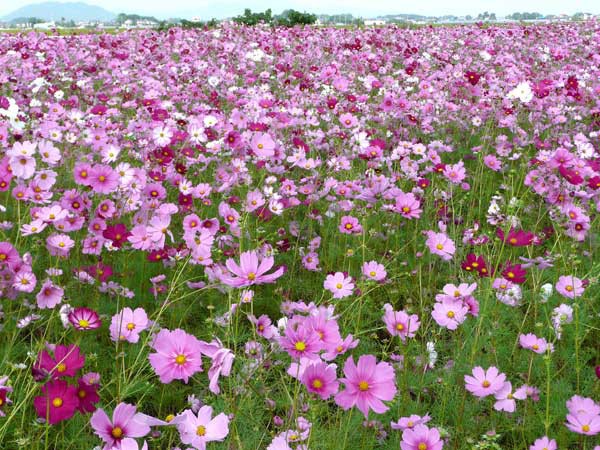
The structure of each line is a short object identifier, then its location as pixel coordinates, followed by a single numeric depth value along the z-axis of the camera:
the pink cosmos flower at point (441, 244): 2.47
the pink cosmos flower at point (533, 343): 1.98
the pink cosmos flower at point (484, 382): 1.77
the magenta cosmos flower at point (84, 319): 1.62
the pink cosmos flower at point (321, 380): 1.17
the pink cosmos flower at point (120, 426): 1.11
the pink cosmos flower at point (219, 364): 1.12
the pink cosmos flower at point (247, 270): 1.39
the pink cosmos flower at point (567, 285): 2.22
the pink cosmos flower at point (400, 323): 1.73
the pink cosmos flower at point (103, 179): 2.58
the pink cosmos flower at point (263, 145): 3.33
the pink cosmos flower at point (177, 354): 1.24
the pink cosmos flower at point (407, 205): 2.76
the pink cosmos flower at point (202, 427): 1.15
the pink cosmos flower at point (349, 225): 2.85
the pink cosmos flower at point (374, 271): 2.25
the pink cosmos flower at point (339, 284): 2.08
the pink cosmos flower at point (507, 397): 1.75
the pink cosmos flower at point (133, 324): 1.77
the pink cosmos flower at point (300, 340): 1.18
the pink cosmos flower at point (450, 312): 1.95
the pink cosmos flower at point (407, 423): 1.53
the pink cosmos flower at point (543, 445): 1.50
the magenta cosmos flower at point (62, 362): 1.33
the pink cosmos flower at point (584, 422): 1.57
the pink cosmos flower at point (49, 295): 2.07
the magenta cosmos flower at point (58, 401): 1.20
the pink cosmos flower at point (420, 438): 1.39
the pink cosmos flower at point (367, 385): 1.18
